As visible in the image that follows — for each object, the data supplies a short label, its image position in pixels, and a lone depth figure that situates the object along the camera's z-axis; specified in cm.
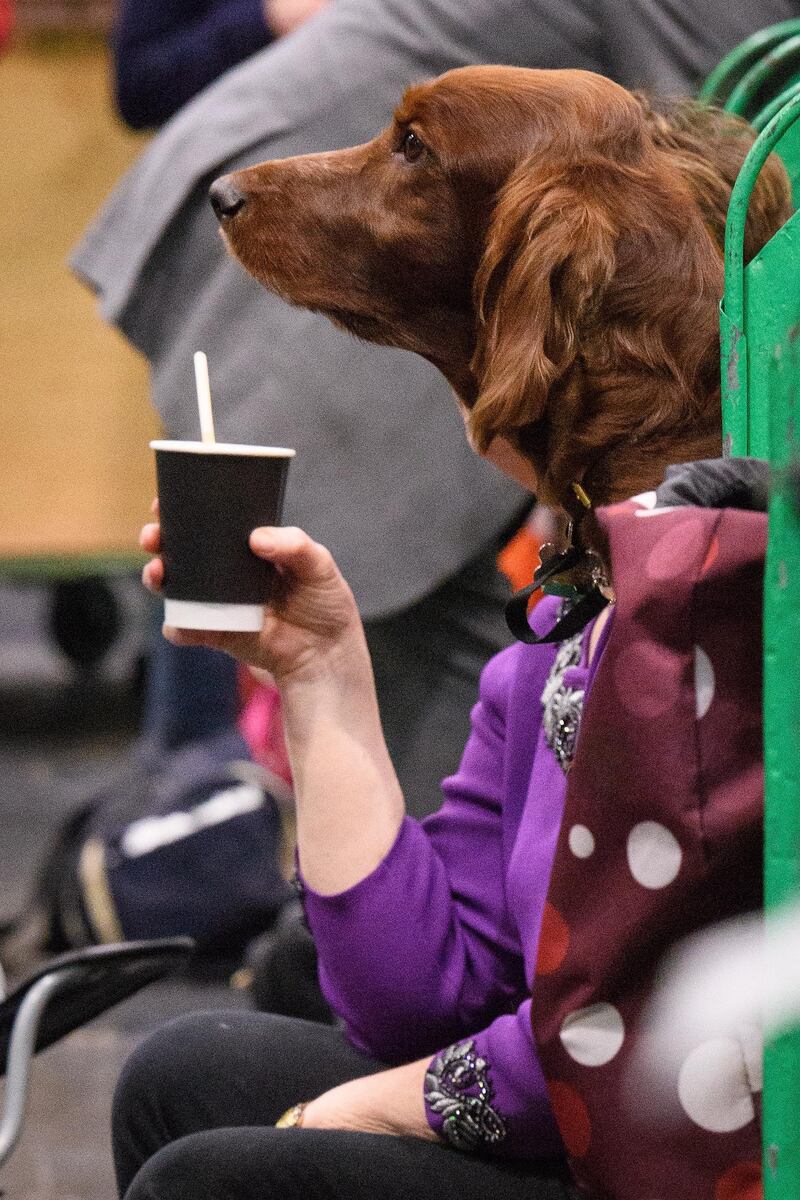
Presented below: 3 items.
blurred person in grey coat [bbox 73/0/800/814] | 569
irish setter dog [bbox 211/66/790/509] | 497
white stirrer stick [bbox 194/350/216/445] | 498
